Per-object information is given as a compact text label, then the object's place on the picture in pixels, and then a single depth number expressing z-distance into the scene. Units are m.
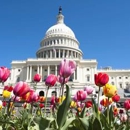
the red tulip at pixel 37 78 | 4.04
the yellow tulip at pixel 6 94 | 3.42
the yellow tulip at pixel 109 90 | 2.62
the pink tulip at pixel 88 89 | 3.50
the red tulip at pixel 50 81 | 2.96
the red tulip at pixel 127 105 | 3.37
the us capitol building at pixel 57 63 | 64.81
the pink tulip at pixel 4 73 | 2.53
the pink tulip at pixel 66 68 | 2.29
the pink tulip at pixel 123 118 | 4.07
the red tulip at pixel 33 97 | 3.34
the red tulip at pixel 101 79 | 2.56
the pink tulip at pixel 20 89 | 2.34
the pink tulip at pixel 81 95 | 3.08
